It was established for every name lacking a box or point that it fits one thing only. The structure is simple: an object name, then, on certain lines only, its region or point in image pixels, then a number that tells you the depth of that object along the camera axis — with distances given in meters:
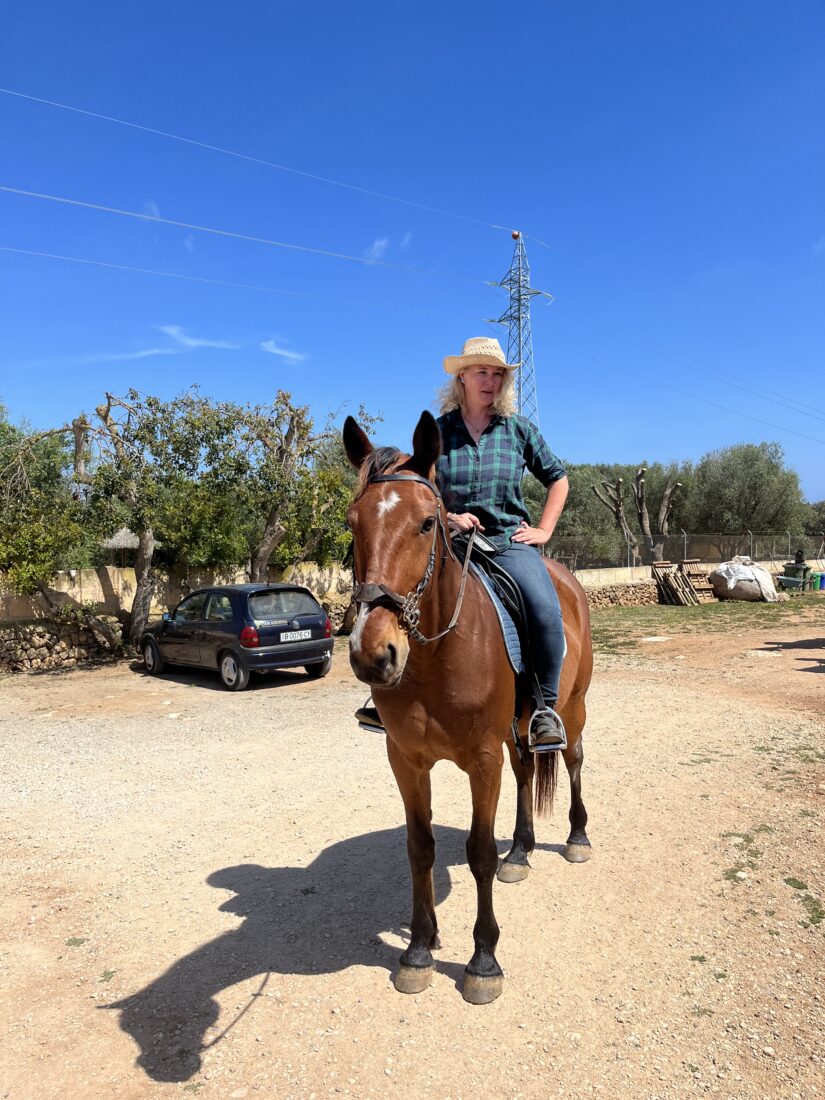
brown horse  2.45
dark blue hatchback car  11.13
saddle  3.38
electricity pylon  31.48
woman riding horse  3.49
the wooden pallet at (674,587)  23.66
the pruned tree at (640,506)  37.53
